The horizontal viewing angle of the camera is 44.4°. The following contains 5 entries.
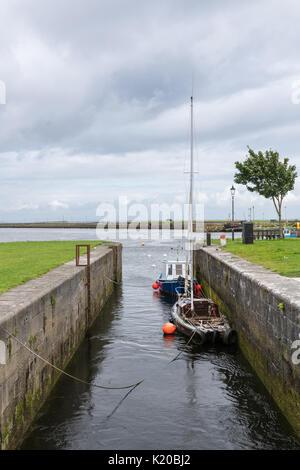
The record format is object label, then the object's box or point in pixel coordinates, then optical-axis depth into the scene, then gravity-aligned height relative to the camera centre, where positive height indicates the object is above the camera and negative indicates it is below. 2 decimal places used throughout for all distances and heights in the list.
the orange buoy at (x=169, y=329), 17.44 -4.83
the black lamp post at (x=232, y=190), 38.03 +3.82
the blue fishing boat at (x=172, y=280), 26.66 -3.97
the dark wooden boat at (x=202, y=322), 15.34 -4.31
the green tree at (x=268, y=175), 36.53 +5.23
